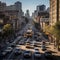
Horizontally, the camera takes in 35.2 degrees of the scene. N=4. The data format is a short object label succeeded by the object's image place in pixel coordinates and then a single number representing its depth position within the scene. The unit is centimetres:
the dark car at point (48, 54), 2213
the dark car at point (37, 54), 2262
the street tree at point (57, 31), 2540
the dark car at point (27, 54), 2259
